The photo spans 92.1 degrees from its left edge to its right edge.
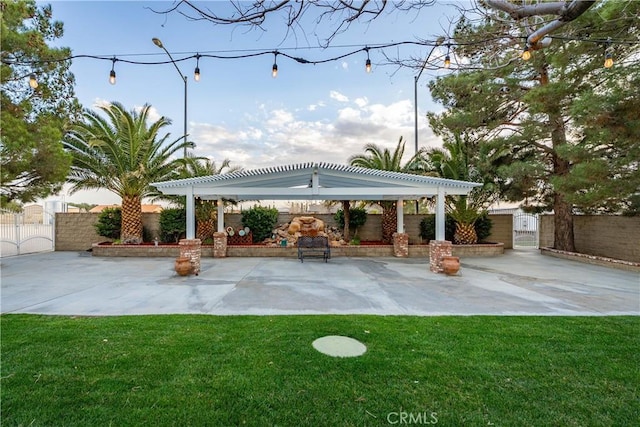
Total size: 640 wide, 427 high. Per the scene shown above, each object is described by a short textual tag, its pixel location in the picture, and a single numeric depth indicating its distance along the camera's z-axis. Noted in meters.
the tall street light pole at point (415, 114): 15.15
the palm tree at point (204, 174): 13.48
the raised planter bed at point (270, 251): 12.80
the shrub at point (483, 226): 14.42
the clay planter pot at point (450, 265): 8.60
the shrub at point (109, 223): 14.09
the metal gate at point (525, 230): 15.83
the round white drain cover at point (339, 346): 3.58
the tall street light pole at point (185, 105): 13.40
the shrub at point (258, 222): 14.55
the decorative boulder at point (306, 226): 14.49
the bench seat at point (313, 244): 11.42
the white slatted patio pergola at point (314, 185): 9.47
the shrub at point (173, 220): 14.14
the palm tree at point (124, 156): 12.11
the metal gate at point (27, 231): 12.80
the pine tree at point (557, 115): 7.16
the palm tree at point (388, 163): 13.80
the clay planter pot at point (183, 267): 8.38
